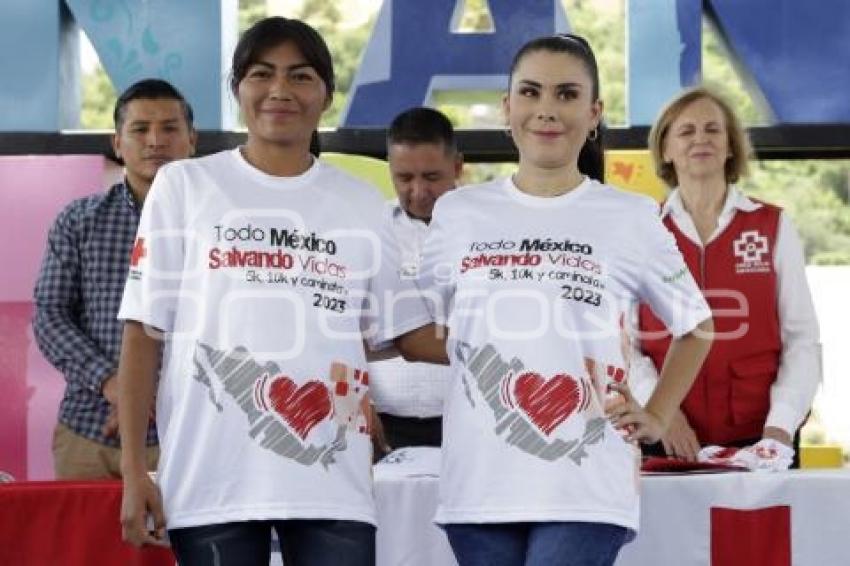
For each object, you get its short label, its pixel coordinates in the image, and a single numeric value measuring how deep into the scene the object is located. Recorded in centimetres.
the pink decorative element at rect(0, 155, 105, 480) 600
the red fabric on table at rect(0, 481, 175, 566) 350
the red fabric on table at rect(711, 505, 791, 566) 362
